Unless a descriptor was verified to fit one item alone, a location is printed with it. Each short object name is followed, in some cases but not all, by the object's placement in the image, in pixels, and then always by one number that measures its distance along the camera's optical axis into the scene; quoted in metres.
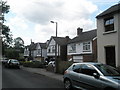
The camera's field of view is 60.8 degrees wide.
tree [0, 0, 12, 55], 23.50
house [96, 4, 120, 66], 8.78
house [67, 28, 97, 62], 17.00
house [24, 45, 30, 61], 40.07
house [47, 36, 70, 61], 24.58
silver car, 4.04
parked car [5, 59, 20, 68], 16.32
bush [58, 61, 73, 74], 10.09
